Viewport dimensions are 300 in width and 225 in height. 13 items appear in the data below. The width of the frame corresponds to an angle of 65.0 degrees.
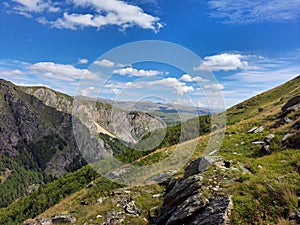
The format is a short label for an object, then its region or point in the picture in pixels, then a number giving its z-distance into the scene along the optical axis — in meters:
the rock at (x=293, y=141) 18.06
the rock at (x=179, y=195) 14.44
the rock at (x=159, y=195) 22.33
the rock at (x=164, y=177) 25.83
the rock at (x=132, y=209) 20.24
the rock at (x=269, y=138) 21.32
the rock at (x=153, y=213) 18.41
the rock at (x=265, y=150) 19.39
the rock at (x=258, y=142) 22.83
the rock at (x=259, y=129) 27.88
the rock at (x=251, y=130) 29.67
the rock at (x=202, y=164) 17.11
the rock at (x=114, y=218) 19.55
